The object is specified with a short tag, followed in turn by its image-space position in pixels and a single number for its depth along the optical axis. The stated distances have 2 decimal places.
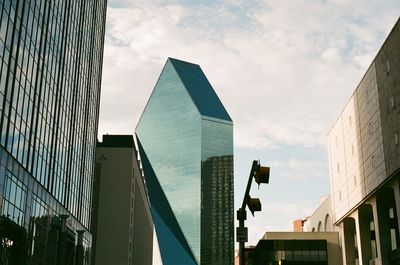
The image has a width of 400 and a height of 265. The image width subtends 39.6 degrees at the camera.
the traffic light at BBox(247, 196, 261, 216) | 13.82
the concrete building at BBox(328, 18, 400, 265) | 62.56
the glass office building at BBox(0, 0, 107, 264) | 42.19
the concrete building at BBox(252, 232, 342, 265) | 98.12
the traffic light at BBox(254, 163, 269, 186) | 13.10
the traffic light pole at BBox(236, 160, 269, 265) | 13.13
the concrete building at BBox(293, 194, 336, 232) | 102.74
